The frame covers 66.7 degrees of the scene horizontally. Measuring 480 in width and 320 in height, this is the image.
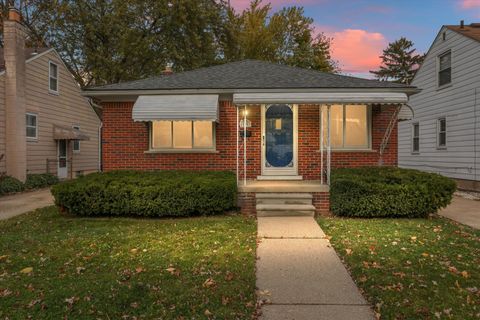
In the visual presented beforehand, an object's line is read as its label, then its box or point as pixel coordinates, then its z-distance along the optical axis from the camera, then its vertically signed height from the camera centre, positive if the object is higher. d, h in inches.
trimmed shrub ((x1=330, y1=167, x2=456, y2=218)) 310.0 -39.1
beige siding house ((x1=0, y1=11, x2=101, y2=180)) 558.3 +62.9
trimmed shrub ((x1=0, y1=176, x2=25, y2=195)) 518.2 -51.8
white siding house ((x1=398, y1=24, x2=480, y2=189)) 539.5 +68.0
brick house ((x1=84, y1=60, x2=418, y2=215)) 403.5 +20.4
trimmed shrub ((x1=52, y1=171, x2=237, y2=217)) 314.3 -40.9
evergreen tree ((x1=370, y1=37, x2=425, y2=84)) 2027.6 +507.8
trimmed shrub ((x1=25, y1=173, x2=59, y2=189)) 581.7 -51.9
